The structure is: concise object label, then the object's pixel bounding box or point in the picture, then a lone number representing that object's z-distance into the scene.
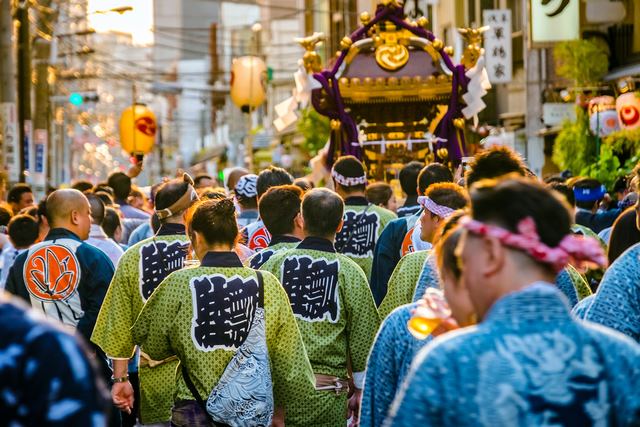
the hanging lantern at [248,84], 23.95
